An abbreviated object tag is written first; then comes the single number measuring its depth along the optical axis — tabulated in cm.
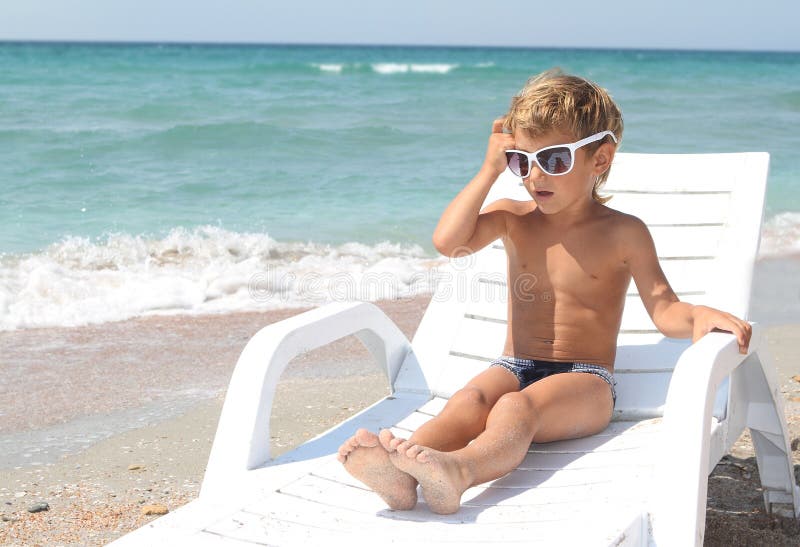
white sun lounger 203
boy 249
